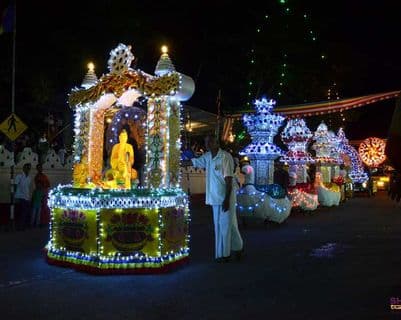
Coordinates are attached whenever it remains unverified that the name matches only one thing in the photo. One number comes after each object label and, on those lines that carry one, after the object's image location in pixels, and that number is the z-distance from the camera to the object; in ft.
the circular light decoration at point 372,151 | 101.30
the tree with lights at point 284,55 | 82.07
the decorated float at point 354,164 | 103.33
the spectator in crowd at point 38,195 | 47.73
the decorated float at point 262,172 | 48.73
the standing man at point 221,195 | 28.86
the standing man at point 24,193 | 47.73
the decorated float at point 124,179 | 26.63
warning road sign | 47.57
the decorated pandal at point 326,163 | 76.54
